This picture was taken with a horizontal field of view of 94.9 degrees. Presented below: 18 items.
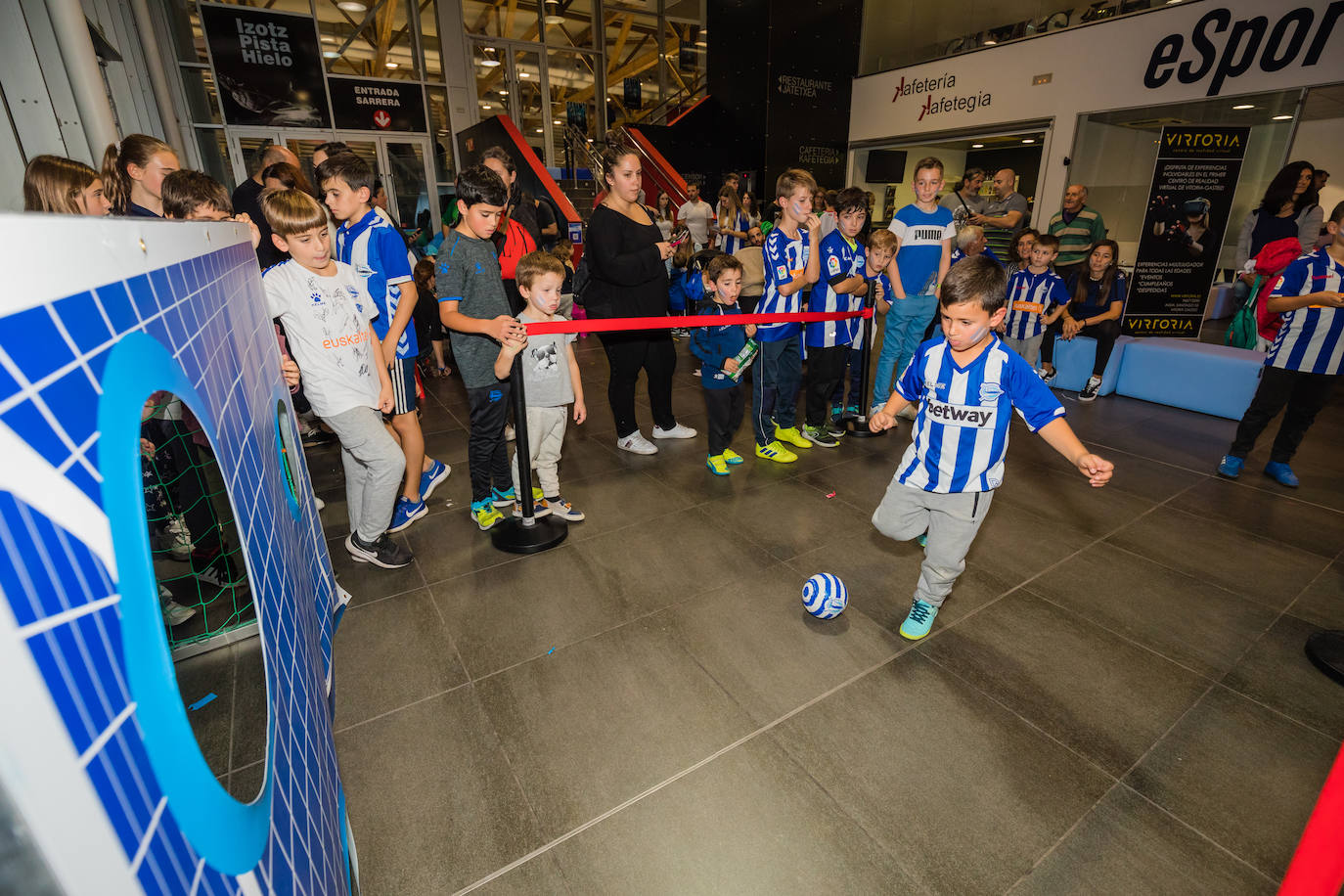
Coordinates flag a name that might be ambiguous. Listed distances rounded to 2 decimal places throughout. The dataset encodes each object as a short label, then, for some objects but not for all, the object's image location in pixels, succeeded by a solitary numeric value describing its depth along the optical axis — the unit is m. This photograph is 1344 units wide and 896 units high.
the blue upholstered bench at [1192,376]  4.96
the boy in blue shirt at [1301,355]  3.38
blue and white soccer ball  2.49
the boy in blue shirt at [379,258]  2.85
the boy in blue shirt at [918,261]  4.38
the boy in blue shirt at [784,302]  3.74
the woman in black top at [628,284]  3.52
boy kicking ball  2.13
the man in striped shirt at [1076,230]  5.94
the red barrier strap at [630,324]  2.91
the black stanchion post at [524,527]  2.95
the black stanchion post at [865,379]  4.33
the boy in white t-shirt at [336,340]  2.25
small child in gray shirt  2.95
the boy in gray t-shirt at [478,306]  2.71
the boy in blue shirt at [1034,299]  5.24
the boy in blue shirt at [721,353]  3.80
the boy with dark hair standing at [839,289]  4.10
